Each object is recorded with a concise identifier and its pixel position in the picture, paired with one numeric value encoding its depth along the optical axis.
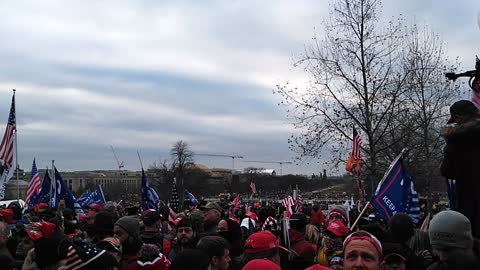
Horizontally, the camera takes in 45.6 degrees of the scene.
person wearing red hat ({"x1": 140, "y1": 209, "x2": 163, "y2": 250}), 8.52
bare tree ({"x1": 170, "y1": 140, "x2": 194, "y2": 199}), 91.39
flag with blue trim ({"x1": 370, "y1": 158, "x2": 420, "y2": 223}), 7.75
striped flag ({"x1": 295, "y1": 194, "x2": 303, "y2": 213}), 17.02
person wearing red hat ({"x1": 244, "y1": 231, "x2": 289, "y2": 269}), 5.49
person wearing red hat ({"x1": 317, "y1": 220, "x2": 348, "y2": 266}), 6.60
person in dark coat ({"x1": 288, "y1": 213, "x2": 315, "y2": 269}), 6.81
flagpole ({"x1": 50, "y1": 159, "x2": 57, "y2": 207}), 14.40
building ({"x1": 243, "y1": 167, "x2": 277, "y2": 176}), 149.73
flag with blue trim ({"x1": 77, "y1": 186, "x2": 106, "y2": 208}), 16.05
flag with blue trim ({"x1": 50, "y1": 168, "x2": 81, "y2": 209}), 14.54
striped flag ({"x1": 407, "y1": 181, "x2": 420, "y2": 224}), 7.96
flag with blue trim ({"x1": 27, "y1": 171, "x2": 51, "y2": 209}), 16.14
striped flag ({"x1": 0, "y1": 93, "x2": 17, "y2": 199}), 15.49
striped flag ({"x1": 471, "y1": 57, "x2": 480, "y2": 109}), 5.63
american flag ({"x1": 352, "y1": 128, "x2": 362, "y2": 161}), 15.08
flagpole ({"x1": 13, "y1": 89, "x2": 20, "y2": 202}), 16.78
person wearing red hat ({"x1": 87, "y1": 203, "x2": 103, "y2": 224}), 10.39
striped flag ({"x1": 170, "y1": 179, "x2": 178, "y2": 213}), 16.19
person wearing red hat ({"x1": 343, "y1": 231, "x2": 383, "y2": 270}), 3.91
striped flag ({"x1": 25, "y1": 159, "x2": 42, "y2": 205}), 17.34
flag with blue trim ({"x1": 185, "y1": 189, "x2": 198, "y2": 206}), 18.64
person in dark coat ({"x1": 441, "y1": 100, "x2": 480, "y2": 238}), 4.77
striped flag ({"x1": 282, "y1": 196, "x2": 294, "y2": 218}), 15.36
